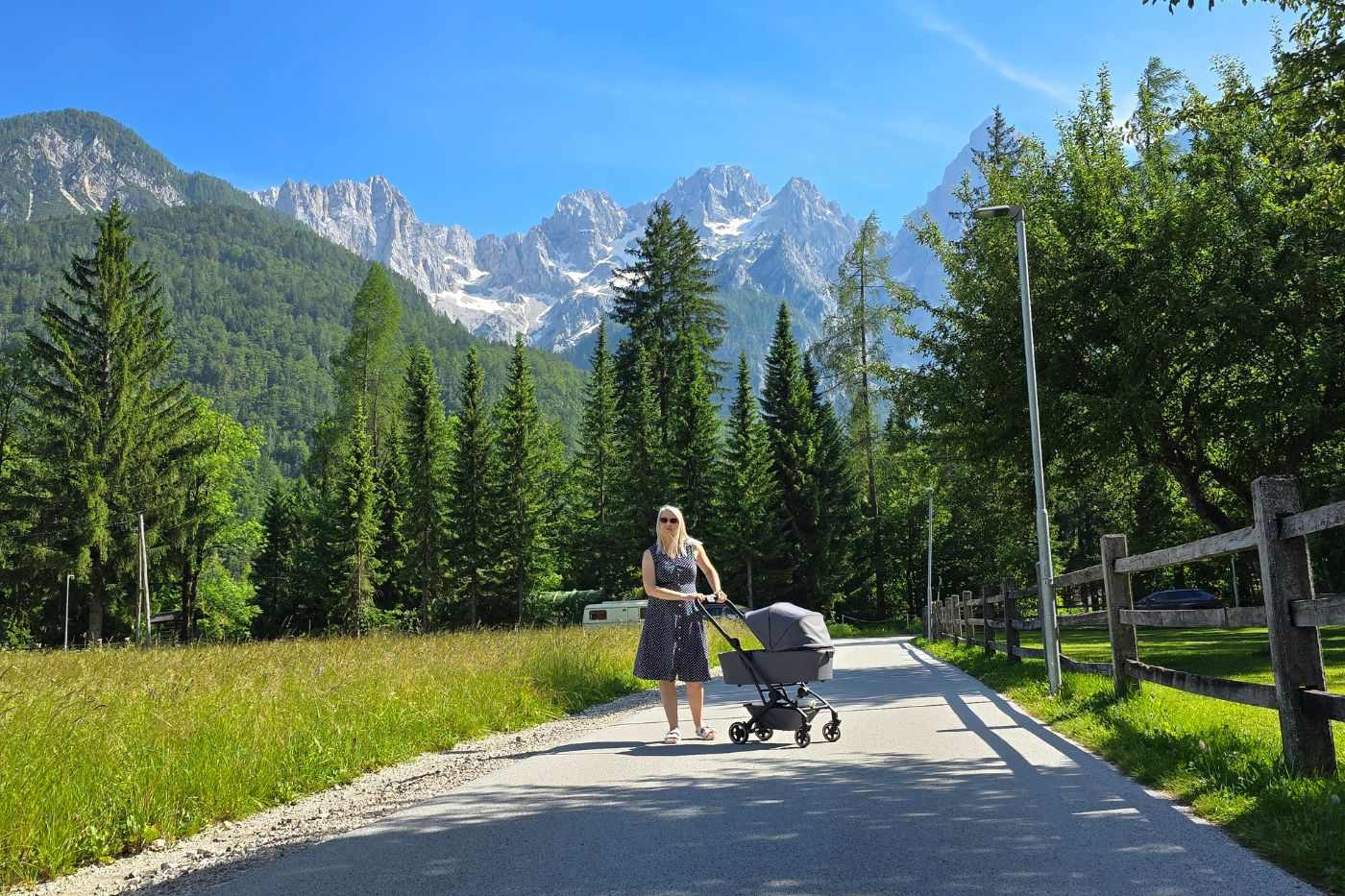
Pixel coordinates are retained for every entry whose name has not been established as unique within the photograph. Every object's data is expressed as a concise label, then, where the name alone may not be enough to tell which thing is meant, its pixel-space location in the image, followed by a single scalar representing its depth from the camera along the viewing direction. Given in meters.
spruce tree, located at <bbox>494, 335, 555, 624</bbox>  55.00
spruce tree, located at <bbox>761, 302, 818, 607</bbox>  56.47
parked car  49.97
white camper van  49.75
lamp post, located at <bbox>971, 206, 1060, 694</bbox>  11.21
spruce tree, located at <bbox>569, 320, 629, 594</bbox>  57.53
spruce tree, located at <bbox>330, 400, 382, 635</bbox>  50.00
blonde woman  8.22
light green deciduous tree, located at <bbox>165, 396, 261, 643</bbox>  43.53
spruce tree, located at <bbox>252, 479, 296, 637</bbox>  62.69
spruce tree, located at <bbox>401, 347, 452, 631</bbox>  54.53
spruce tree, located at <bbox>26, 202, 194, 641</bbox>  39.50
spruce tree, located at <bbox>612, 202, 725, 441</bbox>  58.41
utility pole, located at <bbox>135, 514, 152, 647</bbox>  39.66
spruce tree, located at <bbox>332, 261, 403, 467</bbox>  64.12
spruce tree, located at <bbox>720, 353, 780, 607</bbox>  53.41
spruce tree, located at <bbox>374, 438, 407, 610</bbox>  56.66
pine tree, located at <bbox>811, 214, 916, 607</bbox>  51.94
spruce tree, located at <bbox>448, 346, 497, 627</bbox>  54.47
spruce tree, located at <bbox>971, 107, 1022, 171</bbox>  43.68
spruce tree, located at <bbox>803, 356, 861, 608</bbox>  56.69
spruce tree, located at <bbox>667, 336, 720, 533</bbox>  54.31
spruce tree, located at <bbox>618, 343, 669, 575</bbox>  54.81
